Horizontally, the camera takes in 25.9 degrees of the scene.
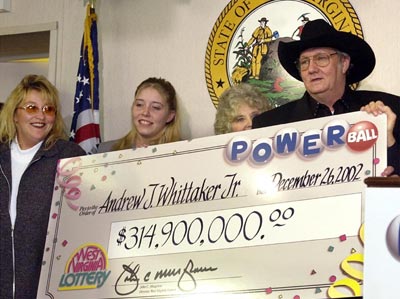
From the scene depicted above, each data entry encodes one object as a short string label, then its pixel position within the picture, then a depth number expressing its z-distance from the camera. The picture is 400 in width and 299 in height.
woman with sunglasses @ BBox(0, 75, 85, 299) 3.72
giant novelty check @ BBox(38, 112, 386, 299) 2.91
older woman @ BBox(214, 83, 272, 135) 3.77
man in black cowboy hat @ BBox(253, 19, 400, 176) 3.37
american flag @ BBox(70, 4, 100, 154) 4.74
